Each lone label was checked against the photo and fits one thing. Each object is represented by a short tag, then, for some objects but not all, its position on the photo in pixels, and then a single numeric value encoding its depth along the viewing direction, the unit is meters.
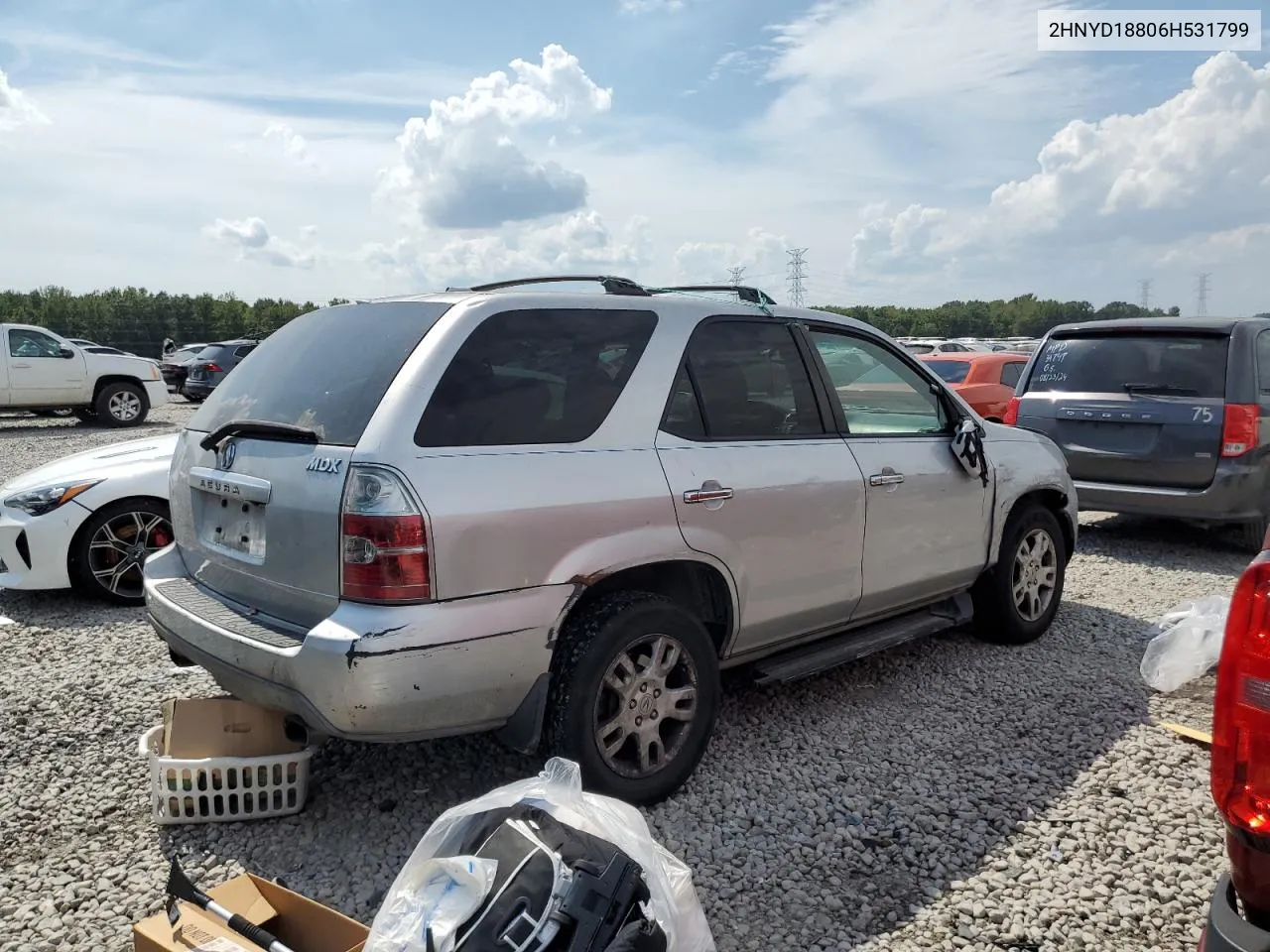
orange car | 11.68
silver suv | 2.71
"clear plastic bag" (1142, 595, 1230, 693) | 4.44
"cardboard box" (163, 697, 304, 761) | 3.16
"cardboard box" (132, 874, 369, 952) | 2.21
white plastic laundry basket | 3.09
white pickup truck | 15.70
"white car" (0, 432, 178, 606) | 5.38
